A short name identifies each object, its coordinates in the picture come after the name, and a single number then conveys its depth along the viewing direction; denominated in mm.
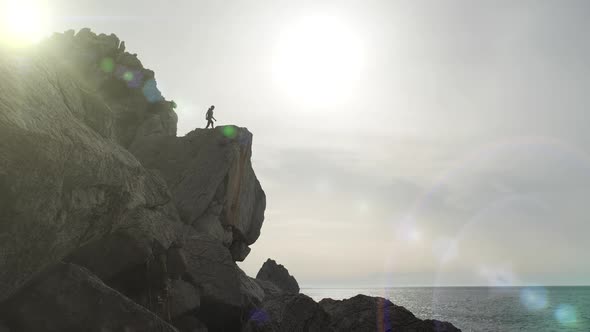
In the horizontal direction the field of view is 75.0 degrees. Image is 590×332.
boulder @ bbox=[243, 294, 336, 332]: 19344
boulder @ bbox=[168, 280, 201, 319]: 21938
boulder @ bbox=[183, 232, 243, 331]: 24562
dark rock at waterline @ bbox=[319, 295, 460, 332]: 17453
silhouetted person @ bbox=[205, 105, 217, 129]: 44312
